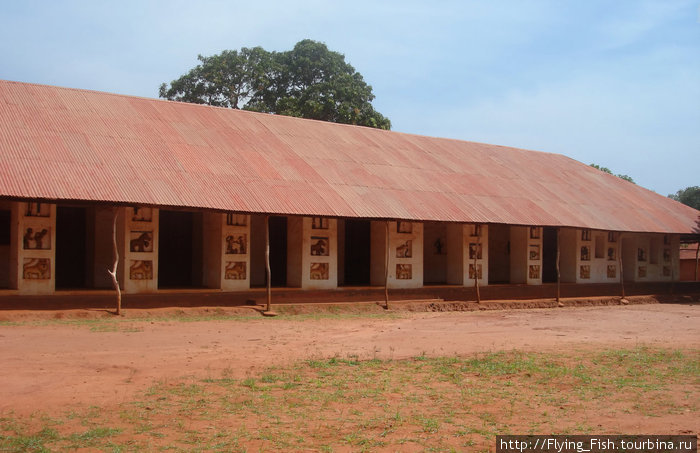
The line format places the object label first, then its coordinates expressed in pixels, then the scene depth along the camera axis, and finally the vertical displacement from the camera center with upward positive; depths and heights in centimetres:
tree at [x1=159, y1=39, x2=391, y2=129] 3656 +871
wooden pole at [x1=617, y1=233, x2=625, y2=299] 2361 +17
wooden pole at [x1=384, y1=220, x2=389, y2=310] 1855 -61
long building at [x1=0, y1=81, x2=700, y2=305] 1566 +114
